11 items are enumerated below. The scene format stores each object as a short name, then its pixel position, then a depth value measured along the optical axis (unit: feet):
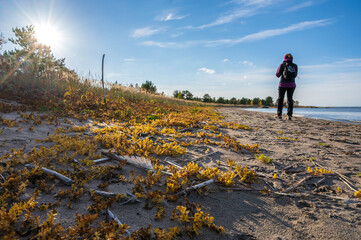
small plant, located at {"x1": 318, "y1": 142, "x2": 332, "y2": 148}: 16.71
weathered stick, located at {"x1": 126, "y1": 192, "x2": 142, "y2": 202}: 7.38
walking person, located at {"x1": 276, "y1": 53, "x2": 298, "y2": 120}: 35.42
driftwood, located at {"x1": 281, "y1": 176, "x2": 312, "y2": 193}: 8.97
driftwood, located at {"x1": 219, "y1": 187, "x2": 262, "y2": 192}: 8.97
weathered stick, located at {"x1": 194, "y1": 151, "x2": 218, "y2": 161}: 12.91
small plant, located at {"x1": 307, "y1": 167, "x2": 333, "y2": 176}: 10.42
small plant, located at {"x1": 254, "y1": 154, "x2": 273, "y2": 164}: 12.48
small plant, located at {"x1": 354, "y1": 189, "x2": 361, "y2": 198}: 8.20
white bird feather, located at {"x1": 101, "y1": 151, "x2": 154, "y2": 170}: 10.43
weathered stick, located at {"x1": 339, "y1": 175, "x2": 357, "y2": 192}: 8.95
